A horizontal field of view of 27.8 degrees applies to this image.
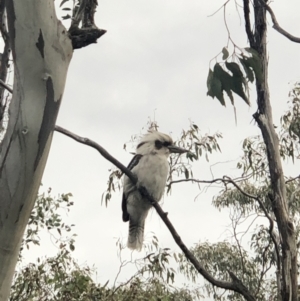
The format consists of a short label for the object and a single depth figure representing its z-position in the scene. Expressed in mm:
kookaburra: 3801
